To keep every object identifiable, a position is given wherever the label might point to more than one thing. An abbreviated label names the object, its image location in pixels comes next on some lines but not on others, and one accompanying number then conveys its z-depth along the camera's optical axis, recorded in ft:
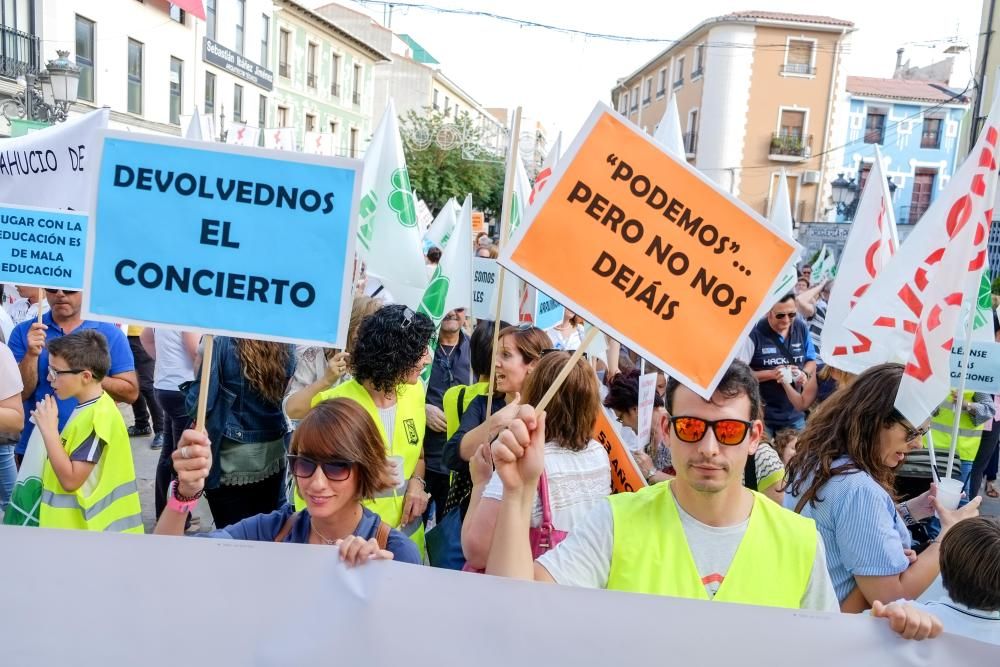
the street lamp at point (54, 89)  27.58
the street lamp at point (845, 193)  60.29
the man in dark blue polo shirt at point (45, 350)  13.58
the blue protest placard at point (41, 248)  12.61
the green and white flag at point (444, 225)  31.22
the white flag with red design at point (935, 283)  8.79
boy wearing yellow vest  9.56
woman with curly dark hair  10.27
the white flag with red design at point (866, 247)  14.71
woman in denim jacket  11.35
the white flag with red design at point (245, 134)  39.88
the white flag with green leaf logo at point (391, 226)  17.56
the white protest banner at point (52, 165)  13.37
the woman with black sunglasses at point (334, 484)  7.31
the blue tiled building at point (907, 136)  129.29
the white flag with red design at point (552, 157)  17.49
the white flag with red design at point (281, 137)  38.27
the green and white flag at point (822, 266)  42.39
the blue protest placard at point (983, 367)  13.58
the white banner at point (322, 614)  5.72
